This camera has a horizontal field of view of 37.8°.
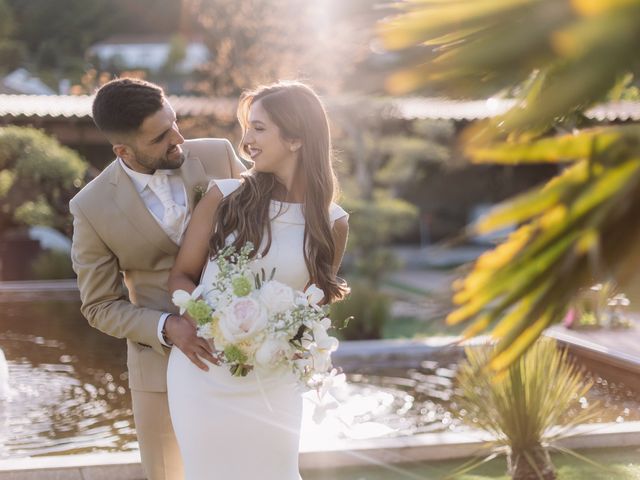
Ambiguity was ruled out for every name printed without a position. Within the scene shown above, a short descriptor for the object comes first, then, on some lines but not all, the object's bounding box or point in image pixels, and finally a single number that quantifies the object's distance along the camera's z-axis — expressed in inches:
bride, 119.5
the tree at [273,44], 632.4
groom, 118.2
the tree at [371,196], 387.9
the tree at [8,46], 1216.8
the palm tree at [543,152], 46.2
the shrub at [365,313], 381.7
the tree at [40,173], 481.1
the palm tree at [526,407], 164.4
